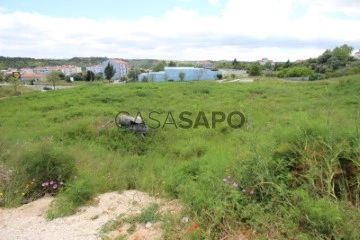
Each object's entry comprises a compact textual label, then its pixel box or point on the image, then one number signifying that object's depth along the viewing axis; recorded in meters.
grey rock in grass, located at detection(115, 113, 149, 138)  7.87
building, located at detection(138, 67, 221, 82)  39.26
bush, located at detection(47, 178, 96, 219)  3.14
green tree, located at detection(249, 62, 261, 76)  39.31
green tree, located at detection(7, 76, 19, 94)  24.98
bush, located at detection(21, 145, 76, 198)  3.78
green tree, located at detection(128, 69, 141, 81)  41.59
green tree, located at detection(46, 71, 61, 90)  40.39
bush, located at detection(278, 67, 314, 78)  30.65
